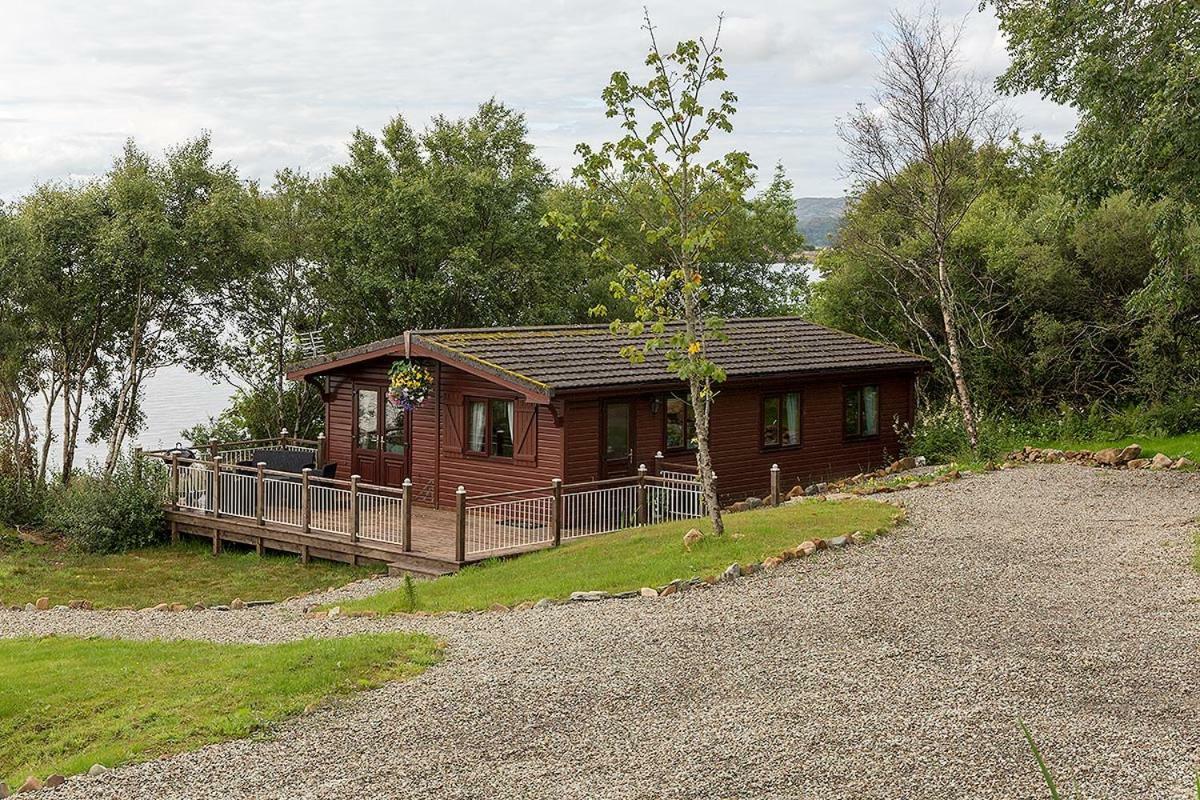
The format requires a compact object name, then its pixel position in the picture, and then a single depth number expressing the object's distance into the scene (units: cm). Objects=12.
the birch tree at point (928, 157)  2455
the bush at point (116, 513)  2316
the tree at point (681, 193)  1544
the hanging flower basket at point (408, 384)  2217
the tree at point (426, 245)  3191
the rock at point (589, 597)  1398
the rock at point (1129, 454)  2364
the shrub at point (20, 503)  2545
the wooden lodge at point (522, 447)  1992
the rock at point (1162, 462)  2284
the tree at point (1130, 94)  1789
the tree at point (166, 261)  2680
